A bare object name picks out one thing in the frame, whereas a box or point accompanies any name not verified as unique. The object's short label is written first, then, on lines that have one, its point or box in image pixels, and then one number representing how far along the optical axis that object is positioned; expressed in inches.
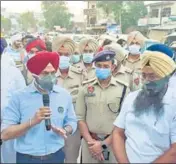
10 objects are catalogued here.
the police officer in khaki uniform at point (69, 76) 95.6
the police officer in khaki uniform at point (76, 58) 131.8
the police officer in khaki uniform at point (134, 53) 101.7
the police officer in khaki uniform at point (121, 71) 99.6
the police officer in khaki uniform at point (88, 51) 119.7
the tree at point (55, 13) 1204.2
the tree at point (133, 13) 935.1
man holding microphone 60.2
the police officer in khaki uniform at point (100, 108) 79.2
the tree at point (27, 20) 1303.0
